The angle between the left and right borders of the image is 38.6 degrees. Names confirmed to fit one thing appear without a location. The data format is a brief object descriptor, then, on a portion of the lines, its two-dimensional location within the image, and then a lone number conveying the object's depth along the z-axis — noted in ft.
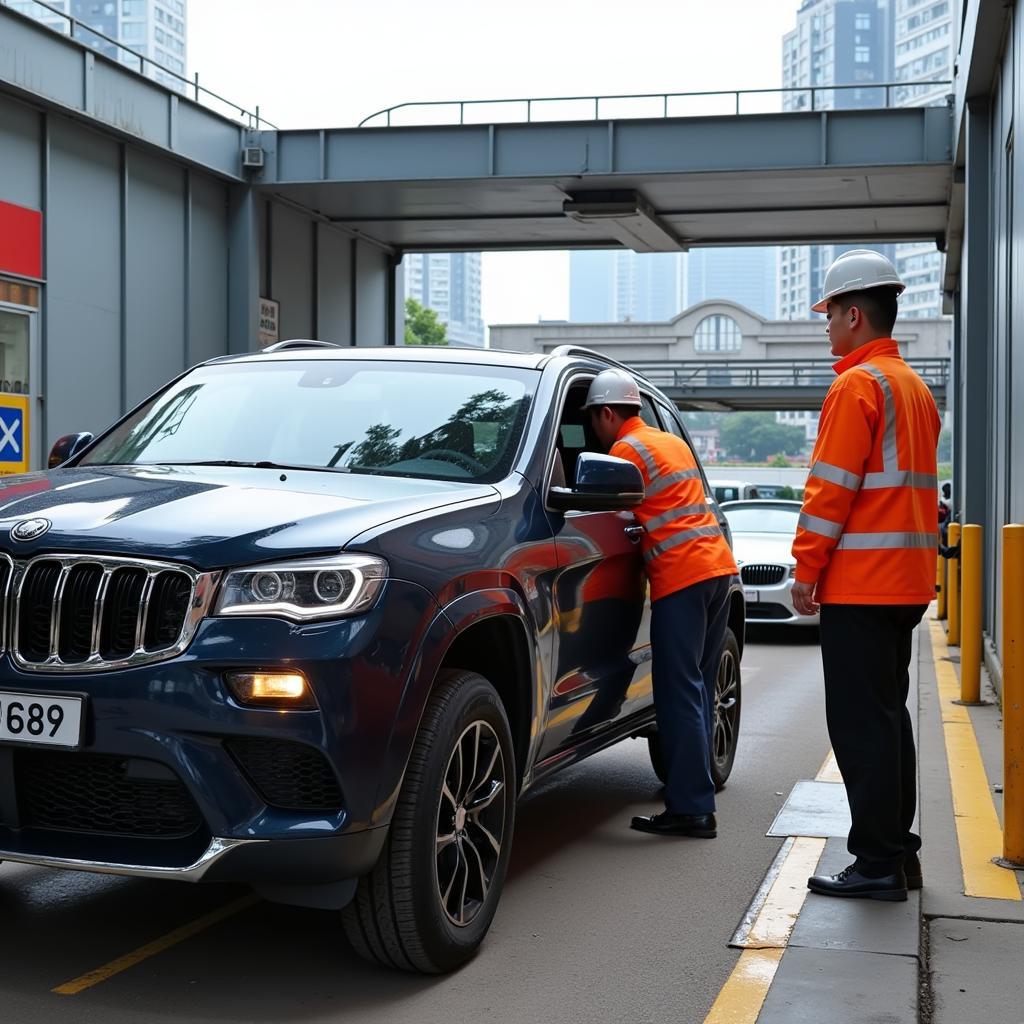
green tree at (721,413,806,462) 583.58
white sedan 50.19
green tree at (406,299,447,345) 278.46
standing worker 15.57
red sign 56.65
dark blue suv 11.86
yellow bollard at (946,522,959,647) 47.83
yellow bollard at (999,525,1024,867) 16.99
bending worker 19.10
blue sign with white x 56.59
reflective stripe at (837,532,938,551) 15.62
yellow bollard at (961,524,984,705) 32.68
